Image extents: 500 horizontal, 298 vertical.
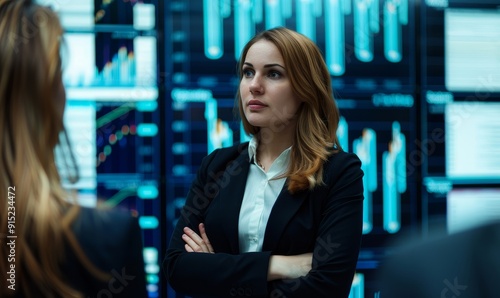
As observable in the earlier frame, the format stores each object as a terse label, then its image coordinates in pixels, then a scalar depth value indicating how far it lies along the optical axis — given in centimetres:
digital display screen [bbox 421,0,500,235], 340
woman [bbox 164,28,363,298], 200
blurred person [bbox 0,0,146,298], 104
